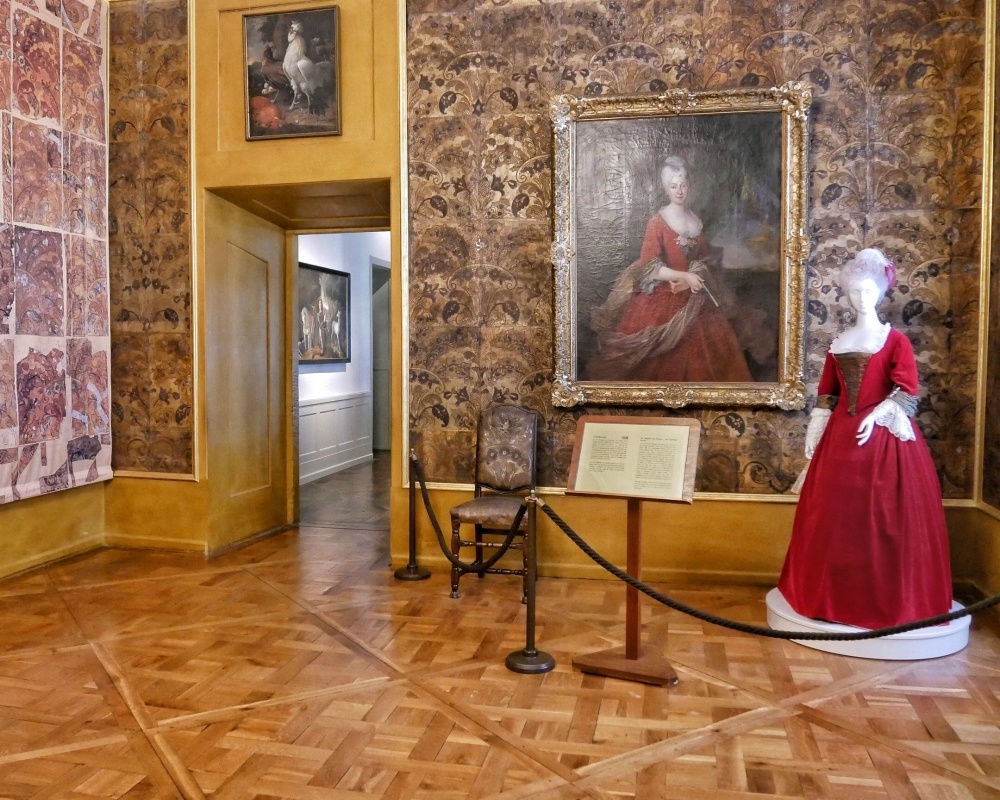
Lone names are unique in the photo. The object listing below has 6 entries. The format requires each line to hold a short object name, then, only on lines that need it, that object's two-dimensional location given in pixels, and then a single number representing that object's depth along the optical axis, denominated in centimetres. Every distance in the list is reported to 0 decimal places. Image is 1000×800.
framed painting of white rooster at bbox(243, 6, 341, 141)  569
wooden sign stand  366
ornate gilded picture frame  511
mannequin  407
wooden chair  534
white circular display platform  400
